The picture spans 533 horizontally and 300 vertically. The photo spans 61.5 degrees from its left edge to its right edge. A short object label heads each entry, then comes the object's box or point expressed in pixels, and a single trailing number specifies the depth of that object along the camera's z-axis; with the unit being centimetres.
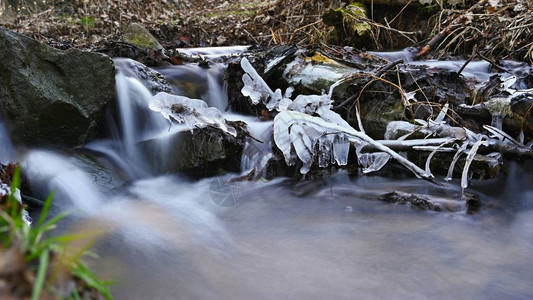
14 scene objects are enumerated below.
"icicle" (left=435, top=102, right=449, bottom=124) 320
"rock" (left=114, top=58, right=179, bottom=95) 381
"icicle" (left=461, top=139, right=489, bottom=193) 273
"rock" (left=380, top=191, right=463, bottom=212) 269
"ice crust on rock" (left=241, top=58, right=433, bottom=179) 302
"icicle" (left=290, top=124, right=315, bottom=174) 301
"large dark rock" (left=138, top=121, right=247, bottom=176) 325
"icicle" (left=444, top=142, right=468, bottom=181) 291
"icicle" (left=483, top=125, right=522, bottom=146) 309
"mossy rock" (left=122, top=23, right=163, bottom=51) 539
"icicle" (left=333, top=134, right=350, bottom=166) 307
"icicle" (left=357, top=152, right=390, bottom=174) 304
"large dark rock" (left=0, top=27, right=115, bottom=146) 289
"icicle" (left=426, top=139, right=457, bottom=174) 288
